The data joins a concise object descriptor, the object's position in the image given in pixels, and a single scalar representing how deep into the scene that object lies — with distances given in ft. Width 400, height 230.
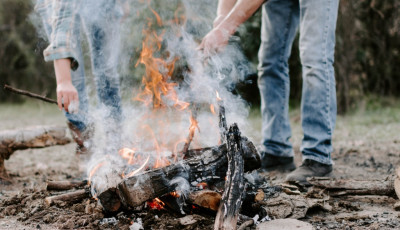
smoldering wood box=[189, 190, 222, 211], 6.84
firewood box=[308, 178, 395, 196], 7.98
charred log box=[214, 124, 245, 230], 6.06
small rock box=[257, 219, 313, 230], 6.32
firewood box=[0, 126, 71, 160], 11.06
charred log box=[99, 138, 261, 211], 6.74
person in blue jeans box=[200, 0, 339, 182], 9.68
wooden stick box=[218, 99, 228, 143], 7.84
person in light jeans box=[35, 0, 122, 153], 8.58
